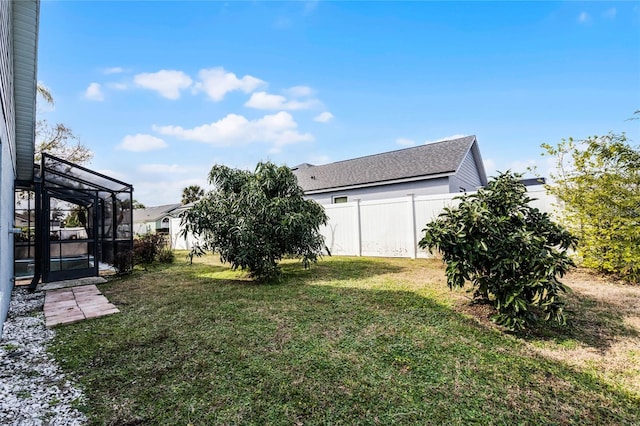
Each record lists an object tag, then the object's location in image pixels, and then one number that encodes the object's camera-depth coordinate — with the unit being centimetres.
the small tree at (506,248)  324
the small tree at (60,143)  1563
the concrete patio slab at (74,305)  433
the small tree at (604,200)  545
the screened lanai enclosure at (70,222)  655
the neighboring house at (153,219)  3588
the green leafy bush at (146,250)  1030
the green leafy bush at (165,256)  1055
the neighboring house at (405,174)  1259
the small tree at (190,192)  3862
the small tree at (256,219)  618
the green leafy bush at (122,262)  821
